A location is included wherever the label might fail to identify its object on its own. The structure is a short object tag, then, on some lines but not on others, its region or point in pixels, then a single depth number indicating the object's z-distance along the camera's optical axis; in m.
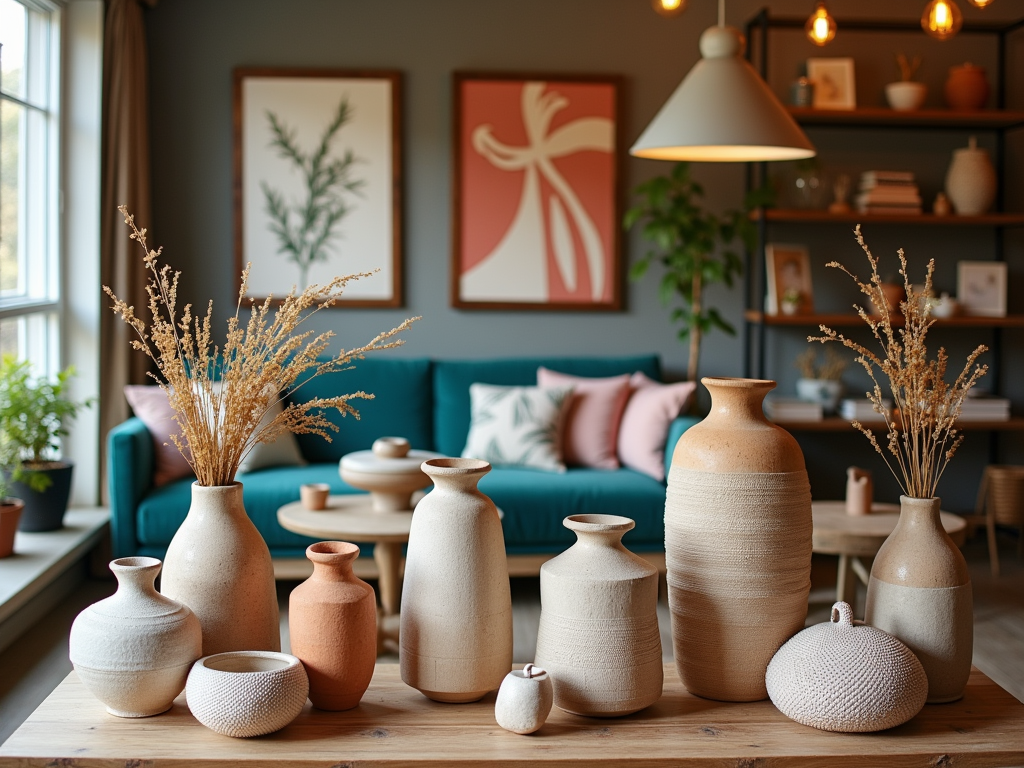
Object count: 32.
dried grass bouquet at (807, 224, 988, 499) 1.53
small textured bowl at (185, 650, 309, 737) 1.34
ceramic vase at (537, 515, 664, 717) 1.43
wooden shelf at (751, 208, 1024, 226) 4.59
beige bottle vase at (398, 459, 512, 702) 1.46
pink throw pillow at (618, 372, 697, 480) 4.20
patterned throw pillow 4.21
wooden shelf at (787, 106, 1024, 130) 4.59
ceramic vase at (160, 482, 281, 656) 1.48
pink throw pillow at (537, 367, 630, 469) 4.33
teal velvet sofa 3.75
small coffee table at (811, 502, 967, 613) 3.33
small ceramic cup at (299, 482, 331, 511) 3.37
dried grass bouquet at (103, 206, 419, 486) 1.48
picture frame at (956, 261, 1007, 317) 4.86
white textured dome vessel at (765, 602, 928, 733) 1.39
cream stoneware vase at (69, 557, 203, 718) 1.37
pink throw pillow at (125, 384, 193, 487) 3.99
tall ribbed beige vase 1.49
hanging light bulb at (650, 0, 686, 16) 2.80
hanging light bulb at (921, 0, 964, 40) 2.64
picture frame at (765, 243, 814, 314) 4.70
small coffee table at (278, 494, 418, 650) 3.11
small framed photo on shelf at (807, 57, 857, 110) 4.78
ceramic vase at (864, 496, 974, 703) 1.52
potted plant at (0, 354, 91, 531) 3.67
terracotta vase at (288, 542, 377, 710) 1.45
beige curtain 4.36
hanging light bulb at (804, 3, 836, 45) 2.88
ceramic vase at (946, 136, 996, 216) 4.69
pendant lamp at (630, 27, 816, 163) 2.70
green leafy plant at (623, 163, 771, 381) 4.44
